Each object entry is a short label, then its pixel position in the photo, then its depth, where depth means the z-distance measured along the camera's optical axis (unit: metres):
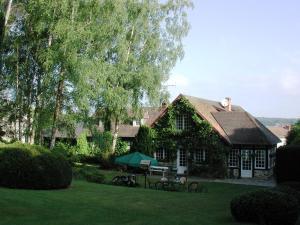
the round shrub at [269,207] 12.02
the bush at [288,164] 19.08
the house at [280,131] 77.63
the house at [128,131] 45.50
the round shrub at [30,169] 19.83
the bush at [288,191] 13.35
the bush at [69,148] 44.08
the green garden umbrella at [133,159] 28.17
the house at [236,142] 36.12
